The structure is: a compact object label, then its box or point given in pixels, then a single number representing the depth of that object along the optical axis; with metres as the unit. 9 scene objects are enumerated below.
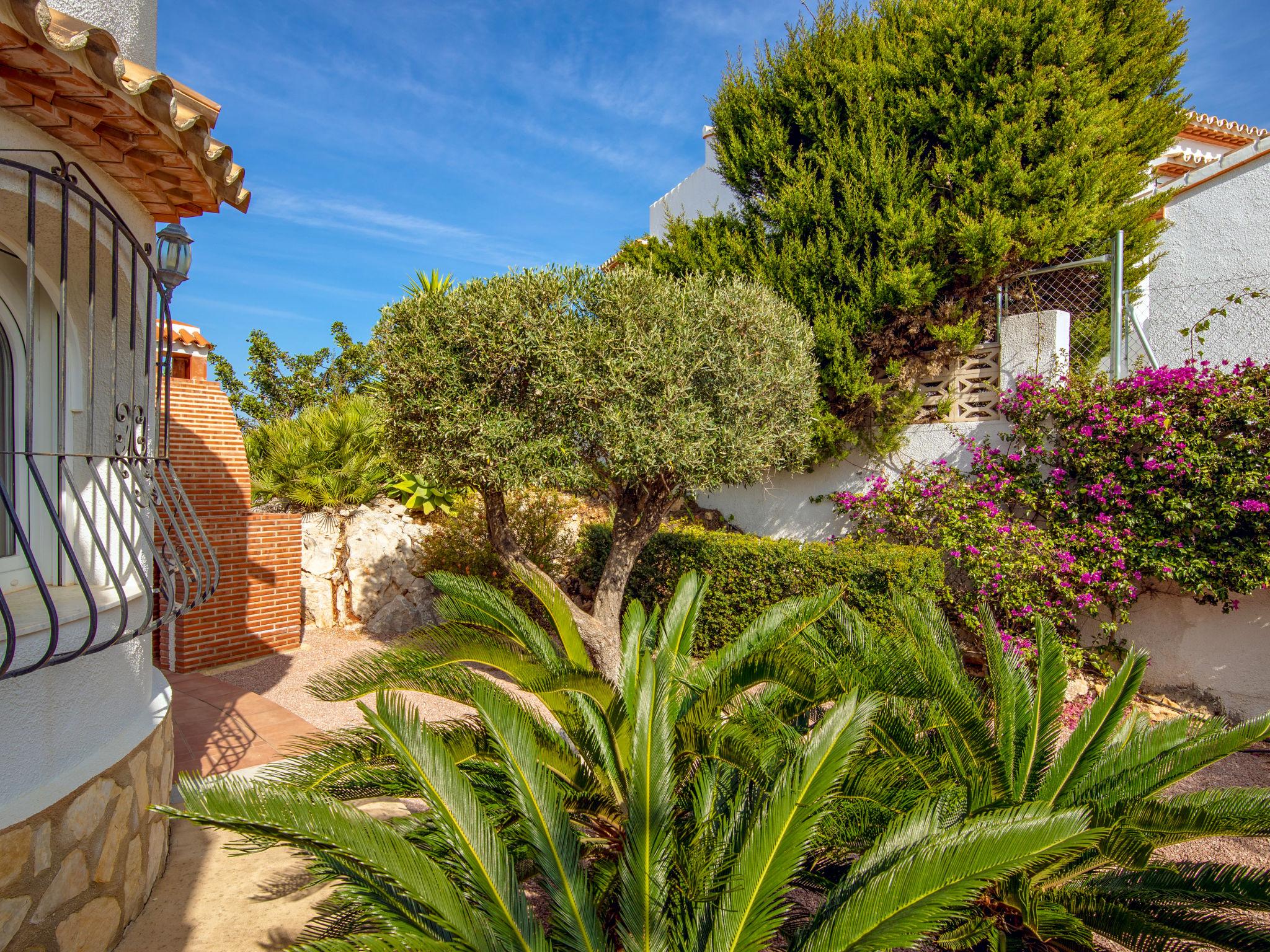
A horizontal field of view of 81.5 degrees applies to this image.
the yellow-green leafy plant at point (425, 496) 10.27
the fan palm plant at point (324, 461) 9.84
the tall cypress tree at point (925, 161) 8.16
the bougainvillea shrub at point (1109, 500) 6.53
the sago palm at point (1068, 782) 2.80
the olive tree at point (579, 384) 6.04
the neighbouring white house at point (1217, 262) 7.50
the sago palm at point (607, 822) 2.32
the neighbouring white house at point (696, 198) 14.39
